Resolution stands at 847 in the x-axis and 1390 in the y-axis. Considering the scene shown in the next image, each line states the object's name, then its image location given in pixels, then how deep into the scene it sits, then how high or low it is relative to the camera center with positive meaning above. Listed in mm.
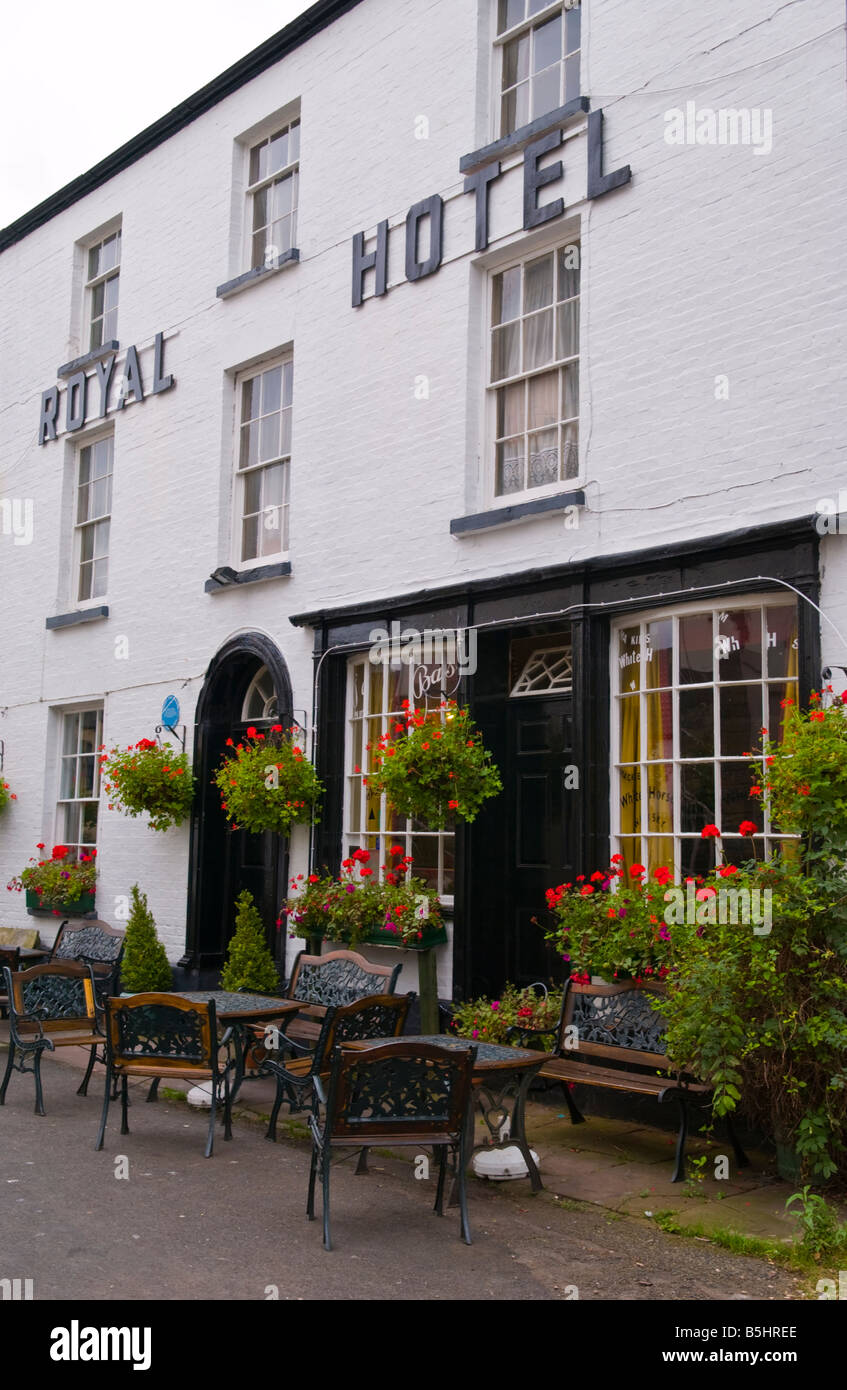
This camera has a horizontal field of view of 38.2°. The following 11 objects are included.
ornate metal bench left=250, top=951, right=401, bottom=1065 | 8406 -1131
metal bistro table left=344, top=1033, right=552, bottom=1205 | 6070 -1309
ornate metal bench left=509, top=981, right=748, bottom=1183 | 6691 -1297
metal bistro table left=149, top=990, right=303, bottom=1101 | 7613 -1207
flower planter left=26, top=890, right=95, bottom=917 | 12953 -940
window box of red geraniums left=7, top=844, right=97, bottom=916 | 12961 -685
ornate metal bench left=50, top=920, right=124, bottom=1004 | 11422 -1214
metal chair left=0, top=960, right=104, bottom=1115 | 8484 -1296
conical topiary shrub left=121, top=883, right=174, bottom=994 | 11477 -1336
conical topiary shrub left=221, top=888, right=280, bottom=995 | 10250 -1164
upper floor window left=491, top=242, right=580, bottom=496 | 8945 +3374
